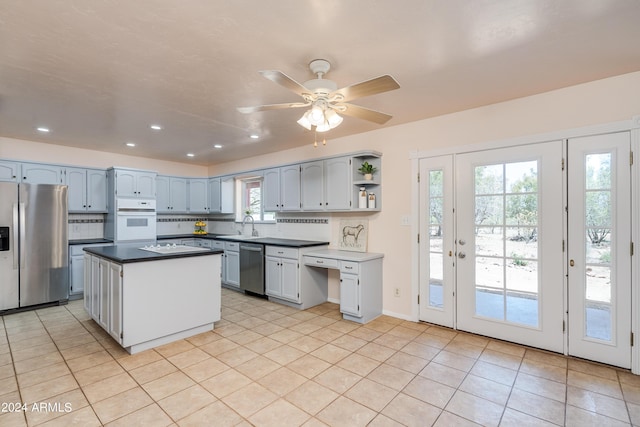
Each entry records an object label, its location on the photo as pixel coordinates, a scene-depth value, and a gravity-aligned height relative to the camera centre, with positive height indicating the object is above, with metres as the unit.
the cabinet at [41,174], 4.48 +0.61
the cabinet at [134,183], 5.05 +0.53
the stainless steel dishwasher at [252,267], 4.67 -0.84
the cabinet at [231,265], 5.12 -0.87
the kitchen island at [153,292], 2.83 -0.79
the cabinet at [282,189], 4.75 +0.40
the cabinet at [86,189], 4.88 +0.40
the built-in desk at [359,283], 3.63 -0.85
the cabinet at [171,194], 5.95 +0.39
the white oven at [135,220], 5.04 -0.10
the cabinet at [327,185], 4.09 +0.41
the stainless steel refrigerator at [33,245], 3.96 -0.42
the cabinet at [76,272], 4.59 -0.87
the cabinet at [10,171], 4.30 +0.60
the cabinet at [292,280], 4.20 -0.94
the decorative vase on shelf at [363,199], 4.04 +0.18
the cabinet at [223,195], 6.18 +0.39
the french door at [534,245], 2.59 -0.31
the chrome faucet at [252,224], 5.70 -0.21
